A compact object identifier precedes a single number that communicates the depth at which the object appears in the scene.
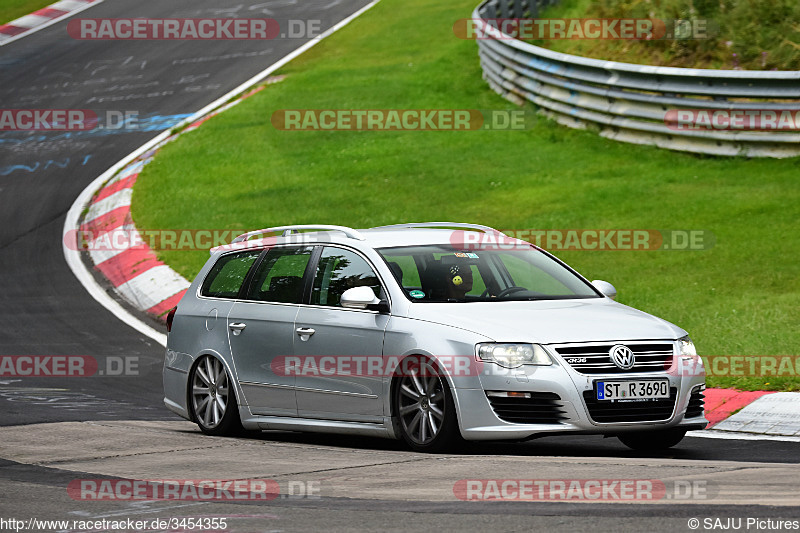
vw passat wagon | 16.75
